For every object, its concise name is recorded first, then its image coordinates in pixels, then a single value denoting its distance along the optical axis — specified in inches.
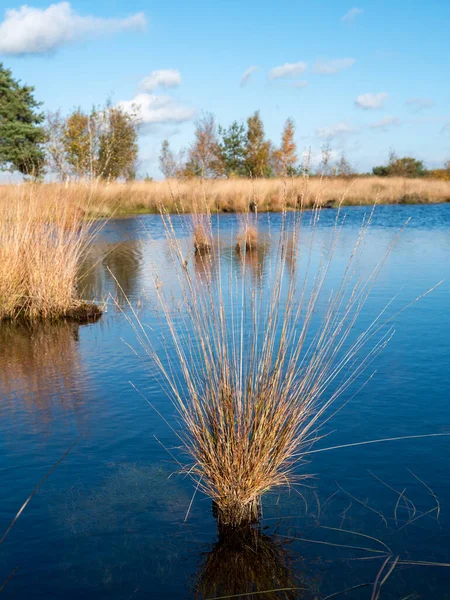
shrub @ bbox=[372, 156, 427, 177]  1598.2
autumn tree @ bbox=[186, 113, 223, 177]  1124.1
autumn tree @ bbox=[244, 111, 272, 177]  1249.4
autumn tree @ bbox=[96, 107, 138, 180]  1032.5
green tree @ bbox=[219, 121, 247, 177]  1279.5
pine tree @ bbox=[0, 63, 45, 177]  1122.7
